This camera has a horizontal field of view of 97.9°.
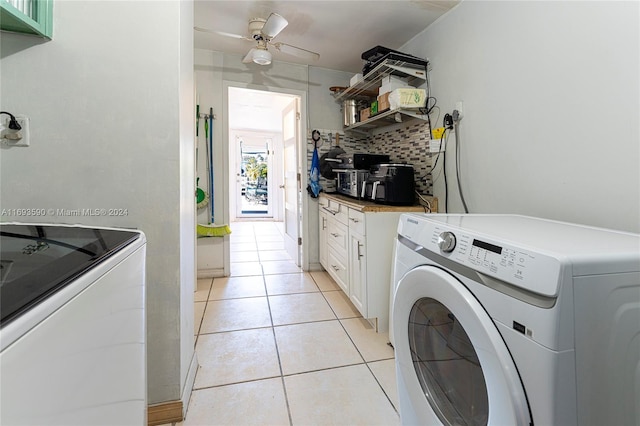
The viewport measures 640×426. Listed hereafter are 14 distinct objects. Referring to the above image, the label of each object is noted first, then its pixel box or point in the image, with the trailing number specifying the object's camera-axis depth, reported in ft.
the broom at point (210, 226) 9.19
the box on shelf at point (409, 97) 6.84
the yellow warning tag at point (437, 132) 6.64
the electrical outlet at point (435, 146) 6.69
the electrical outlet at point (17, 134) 3.27
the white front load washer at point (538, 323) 1.80
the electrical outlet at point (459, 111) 6.17
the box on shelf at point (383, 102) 7.45
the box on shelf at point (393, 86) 7.38
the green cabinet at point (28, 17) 2.89
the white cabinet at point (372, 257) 6.23
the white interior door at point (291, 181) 10.91
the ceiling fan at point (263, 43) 6.31
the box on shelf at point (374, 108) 8.19
